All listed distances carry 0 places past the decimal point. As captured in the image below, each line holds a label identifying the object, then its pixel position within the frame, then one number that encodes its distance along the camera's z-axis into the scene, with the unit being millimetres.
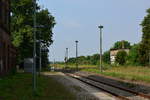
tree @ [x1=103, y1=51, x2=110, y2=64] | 127588
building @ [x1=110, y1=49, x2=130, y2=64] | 119195
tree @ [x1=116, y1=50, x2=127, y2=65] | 87007
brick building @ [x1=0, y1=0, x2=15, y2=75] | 27207
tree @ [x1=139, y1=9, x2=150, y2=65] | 66452
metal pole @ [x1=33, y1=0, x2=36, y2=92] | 15449
